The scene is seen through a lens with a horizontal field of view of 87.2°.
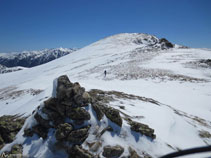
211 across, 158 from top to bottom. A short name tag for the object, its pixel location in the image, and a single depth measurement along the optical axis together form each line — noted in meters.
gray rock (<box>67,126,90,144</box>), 4.46
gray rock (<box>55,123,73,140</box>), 4.49
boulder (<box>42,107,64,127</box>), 5.13
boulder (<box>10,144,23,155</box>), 4.44
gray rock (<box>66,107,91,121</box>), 5.02
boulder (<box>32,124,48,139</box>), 4.90
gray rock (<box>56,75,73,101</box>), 5.47
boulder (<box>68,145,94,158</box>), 4.03
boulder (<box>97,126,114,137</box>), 4.85
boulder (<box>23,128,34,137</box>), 5.05
